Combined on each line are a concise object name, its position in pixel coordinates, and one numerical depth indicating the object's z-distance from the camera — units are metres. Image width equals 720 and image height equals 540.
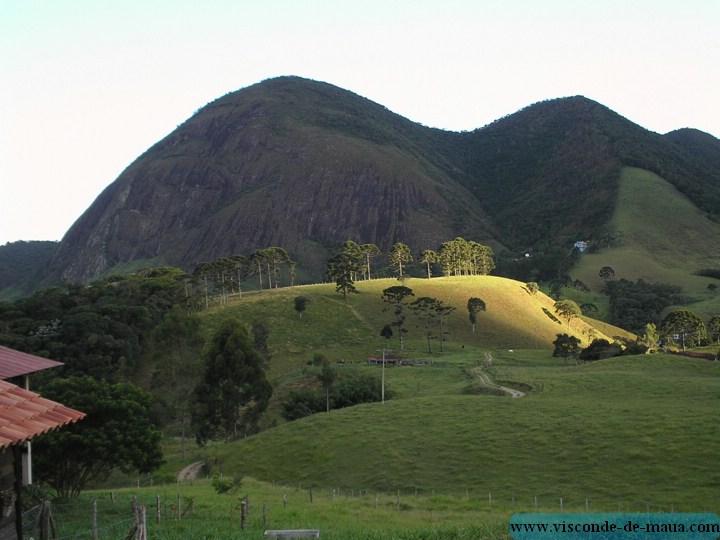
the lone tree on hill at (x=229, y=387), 61.88
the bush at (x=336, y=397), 67.38
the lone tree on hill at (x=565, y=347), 91.62
